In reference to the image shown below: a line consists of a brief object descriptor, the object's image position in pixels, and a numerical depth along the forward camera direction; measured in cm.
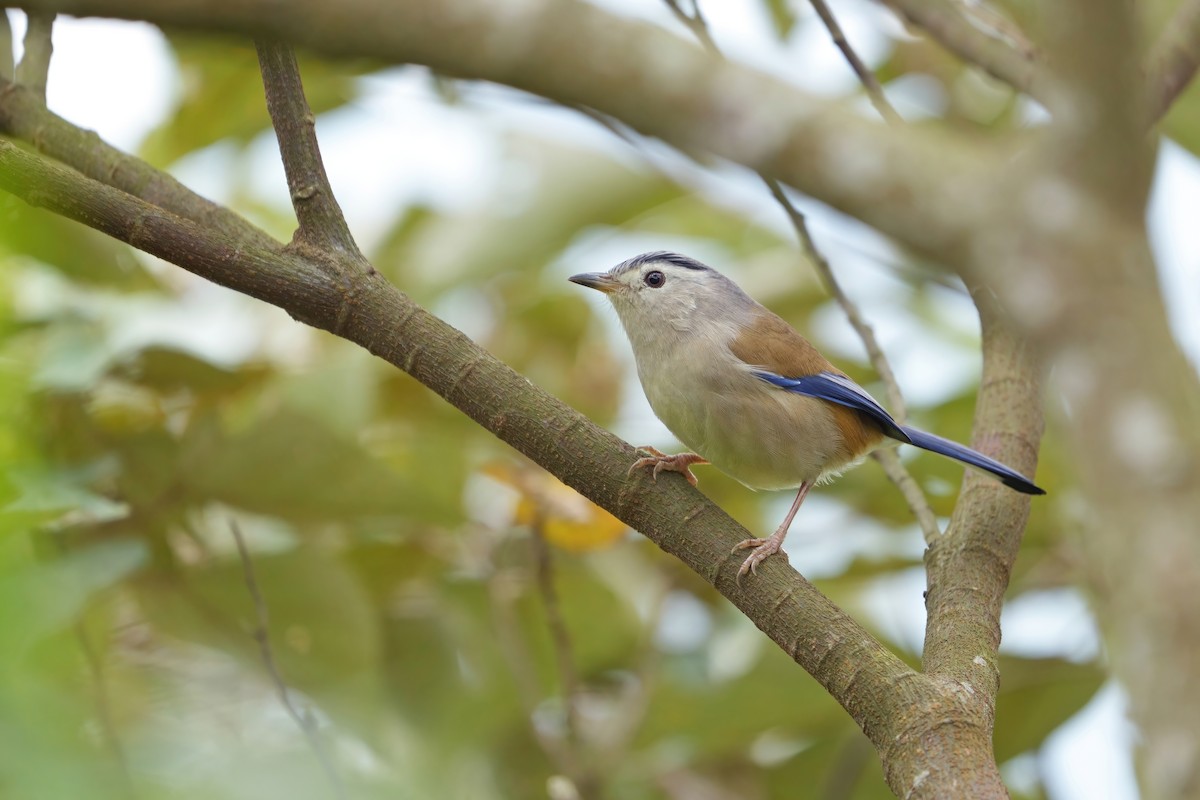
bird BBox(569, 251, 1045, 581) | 675
